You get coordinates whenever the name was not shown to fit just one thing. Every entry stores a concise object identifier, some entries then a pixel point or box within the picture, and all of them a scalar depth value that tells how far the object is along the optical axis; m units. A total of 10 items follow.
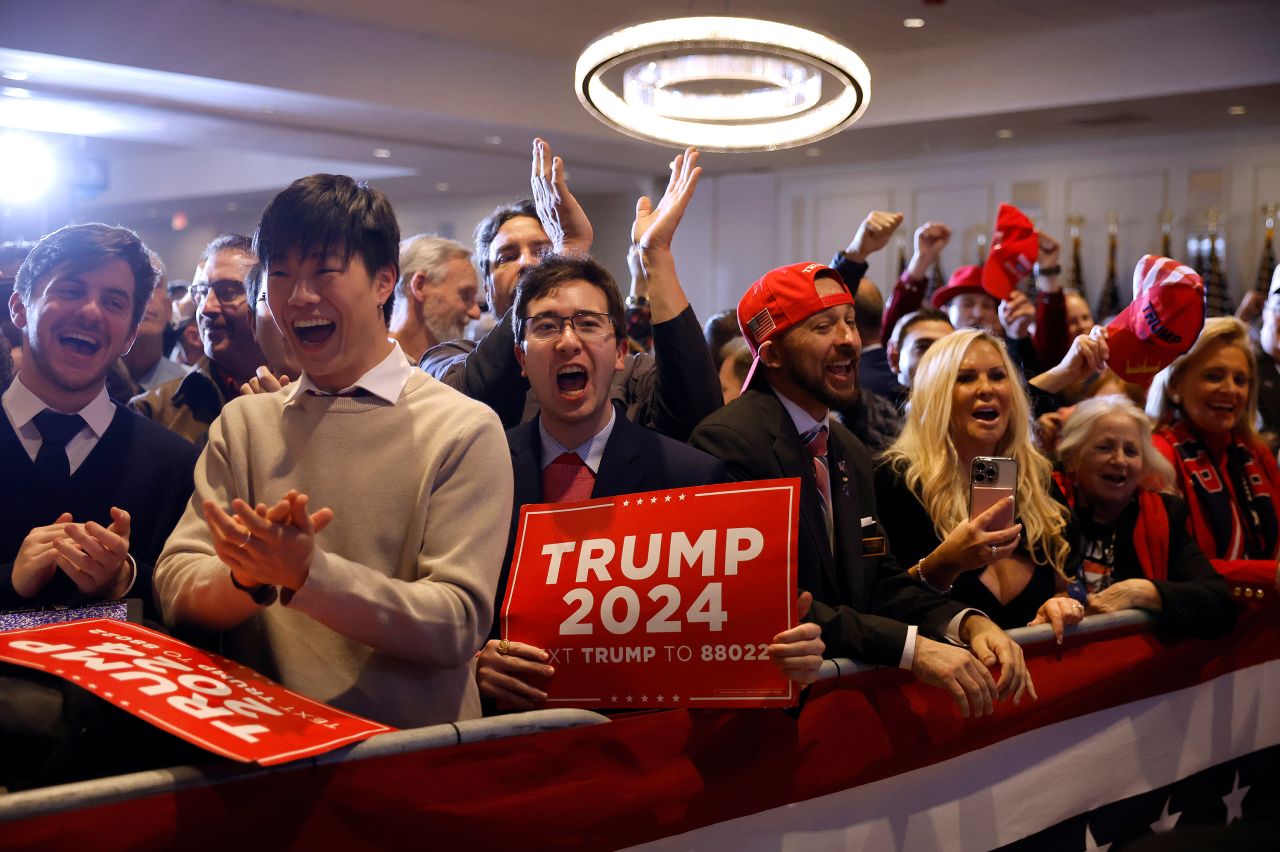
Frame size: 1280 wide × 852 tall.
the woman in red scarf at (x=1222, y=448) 3.54
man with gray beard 3.71
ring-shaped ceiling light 4.58
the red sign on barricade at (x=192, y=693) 1.32
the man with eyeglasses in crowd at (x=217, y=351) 3.21
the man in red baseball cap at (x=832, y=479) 2.09
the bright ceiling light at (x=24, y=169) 11.77
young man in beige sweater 1.58
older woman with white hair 2.96
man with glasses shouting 2.19
